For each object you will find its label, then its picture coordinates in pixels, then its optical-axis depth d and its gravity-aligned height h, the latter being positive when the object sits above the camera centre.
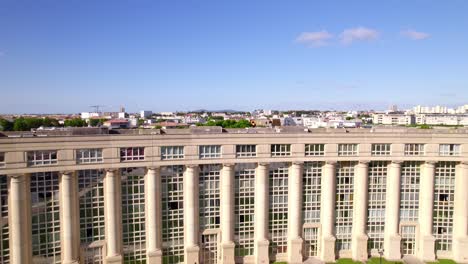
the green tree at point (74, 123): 175.15 -7.13
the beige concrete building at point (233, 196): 39.59 -11.29
